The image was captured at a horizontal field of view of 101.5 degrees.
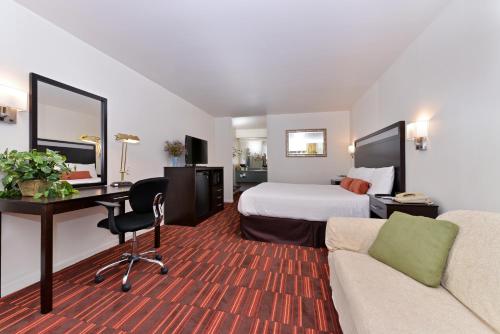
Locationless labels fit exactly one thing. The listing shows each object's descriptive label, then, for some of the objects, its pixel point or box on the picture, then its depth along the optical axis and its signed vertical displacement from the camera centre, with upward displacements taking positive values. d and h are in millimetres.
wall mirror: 2051 +455
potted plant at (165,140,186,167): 3965 +338
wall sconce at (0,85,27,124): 1765 +567
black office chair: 1943 -529
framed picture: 5551 +658
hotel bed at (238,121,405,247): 2693 -568
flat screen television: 4293 +354
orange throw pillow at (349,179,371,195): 2979 -301
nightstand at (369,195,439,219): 1997 -425
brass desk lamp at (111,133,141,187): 2756 +185
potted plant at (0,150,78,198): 1697 -69
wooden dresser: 3805 -568
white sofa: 903 -688
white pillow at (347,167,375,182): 3266 -121
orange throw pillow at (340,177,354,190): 3518 -289
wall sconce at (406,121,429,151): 2213 +371
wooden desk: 1561 -368
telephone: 2064 -328
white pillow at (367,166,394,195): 2736 -209
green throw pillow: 1210 -526
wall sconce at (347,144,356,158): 4840 +415
